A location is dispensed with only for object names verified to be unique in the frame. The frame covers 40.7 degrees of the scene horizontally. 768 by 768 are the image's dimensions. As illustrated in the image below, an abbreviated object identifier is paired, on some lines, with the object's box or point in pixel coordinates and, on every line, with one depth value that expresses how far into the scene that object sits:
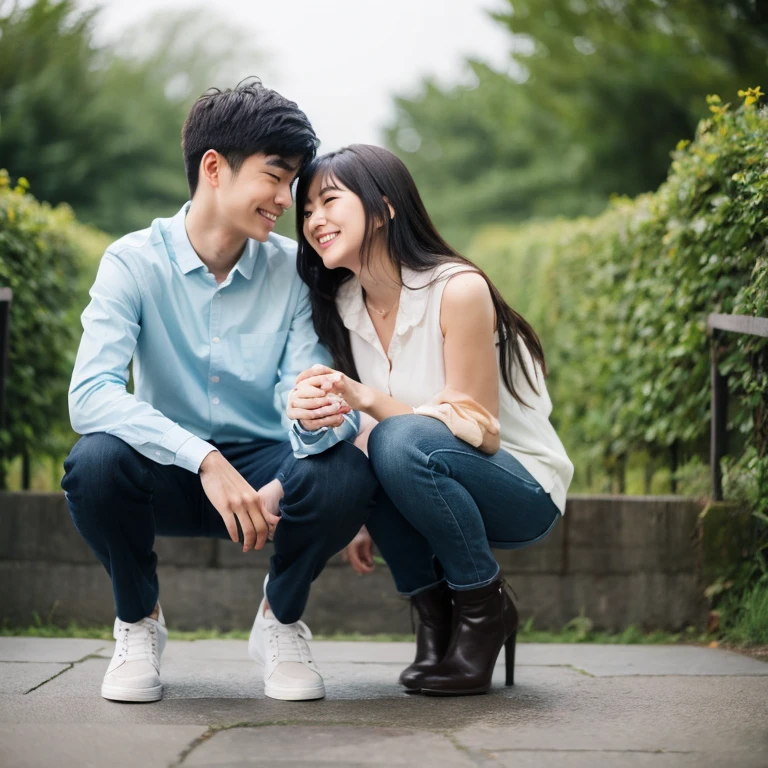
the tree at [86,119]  17.17
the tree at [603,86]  11.84
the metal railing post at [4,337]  3.48
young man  2.37
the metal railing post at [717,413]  3.39
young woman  2.47
